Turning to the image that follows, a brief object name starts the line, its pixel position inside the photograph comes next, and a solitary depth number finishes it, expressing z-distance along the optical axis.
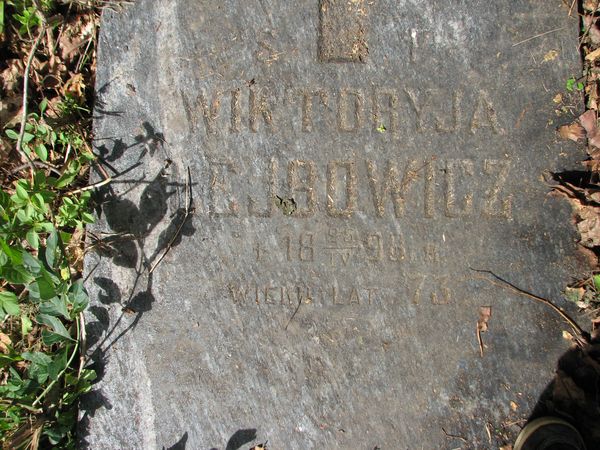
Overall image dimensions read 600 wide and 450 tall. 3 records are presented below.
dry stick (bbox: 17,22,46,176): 0.80
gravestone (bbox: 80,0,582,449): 0.79
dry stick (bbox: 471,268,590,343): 0.79
